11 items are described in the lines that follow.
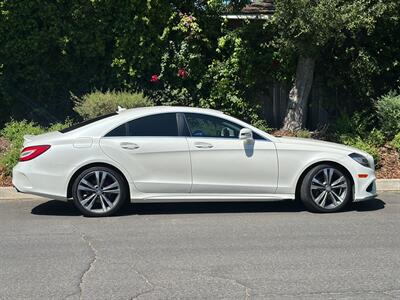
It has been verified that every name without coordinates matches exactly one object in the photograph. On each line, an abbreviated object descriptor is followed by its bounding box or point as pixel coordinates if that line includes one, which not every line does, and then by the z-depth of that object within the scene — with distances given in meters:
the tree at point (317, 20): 10.89
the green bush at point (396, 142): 11.63
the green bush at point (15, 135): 10.44
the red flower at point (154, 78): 13.80
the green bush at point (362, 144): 11.12
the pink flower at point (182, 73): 13.91
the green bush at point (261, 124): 13.81
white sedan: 8.03
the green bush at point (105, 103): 12.13
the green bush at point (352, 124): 12.72
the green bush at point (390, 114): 12.29
